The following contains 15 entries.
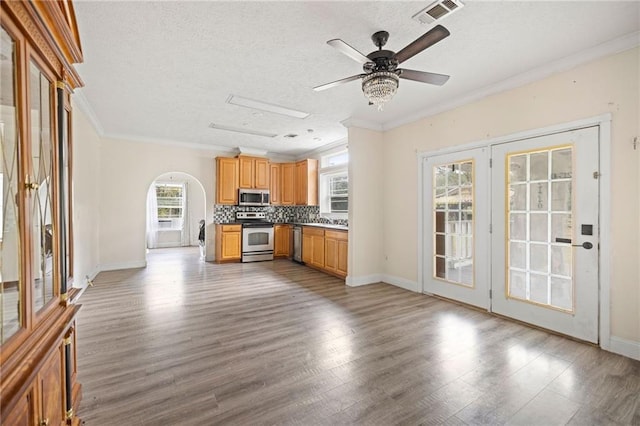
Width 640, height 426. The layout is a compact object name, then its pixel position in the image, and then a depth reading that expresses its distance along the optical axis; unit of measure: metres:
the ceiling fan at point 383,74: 2.34
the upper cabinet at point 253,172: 7.10
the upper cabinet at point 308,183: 7.13
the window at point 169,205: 9.71
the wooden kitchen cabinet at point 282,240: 7.37
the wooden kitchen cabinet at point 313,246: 5.88
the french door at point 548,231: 2.72
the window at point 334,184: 6.65
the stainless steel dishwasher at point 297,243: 6.75
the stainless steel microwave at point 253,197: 7.11
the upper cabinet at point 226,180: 6.86
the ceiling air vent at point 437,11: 2.05
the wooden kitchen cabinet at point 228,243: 6.73
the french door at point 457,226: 3.61
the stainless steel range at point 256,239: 6.90
